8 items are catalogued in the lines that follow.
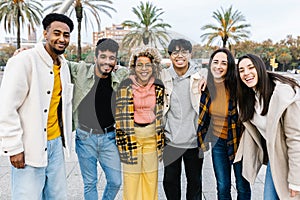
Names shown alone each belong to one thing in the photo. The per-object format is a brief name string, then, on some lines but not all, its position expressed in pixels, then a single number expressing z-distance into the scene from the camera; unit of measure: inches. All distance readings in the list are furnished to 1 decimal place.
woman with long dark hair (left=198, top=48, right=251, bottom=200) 96.7
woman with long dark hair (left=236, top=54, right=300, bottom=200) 79.8
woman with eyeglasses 96.3
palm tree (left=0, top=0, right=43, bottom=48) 773.3
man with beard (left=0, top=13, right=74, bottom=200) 77.2
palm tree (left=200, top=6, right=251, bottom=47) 1040.8
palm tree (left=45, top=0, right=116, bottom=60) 713.2
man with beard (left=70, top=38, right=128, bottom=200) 97.6
